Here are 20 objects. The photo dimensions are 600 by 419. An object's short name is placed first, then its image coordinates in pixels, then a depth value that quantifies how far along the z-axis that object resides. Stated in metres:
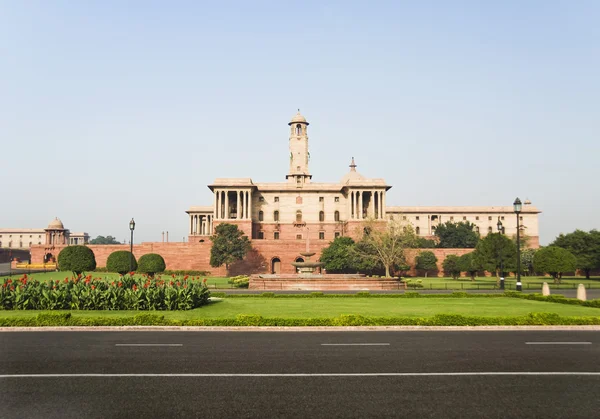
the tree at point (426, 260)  76.00
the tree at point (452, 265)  69.21
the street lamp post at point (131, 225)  39.88
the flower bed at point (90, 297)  21.44
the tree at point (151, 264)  48.75
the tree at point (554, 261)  47.56
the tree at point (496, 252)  45.66
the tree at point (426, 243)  92.31
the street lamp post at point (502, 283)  37.91
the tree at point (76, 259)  44.44
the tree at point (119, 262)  45.56
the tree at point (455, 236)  100.94
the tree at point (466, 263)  63.81
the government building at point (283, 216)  79.75
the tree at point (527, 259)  69.56
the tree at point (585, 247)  61.53
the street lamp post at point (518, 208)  31.95
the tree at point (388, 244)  66.50
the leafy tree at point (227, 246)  75.19
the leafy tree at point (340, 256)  67.94
